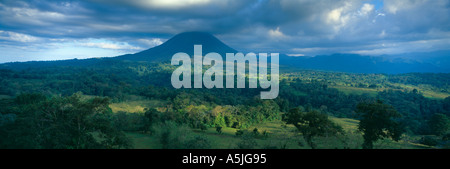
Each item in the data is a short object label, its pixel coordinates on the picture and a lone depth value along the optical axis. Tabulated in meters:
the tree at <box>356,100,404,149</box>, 20.33
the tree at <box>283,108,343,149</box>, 23.56
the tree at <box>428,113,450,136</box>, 48.00
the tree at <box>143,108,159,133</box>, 36.83
